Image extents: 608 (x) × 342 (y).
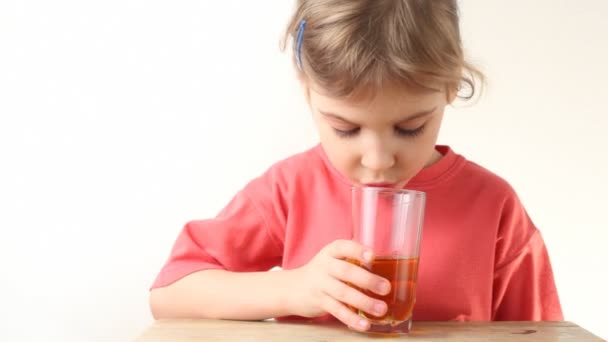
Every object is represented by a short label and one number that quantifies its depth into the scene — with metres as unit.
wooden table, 1.39
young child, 1.42
